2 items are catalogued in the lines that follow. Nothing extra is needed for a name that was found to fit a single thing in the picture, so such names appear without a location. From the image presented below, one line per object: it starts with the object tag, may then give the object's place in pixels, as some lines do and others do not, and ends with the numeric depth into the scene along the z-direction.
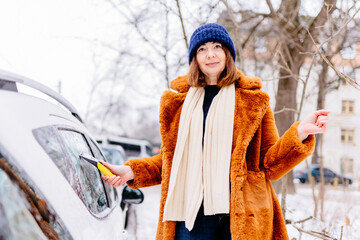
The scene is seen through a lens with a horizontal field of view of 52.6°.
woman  1.83
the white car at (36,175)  0.98
